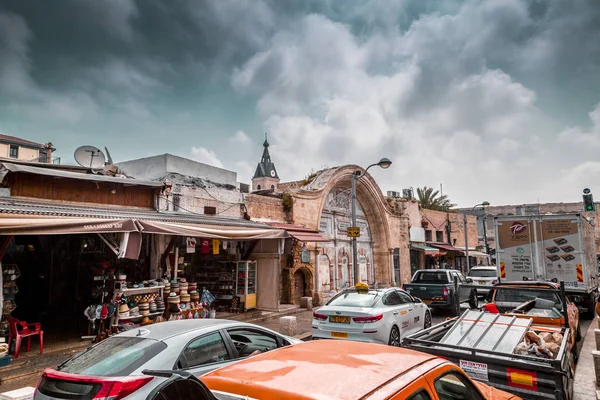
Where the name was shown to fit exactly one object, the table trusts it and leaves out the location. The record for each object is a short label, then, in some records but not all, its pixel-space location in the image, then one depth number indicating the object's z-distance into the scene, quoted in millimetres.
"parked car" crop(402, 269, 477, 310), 13594
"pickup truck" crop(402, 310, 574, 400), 4539
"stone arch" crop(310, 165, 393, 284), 21281
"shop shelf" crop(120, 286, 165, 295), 9260
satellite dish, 11330
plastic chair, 7464
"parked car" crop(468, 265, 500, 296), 18798
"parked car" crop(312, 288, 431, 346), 8312
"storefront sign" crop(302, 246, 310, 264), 15844
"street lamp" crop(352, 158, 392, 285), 13602
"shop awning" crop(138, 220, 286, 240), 8508
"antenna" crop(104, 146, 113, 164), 12609
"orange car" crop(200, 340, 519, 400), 2131
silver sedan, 3482
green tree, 40469
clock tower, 65369
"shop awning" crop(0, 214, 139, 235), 6594
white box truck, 11789
